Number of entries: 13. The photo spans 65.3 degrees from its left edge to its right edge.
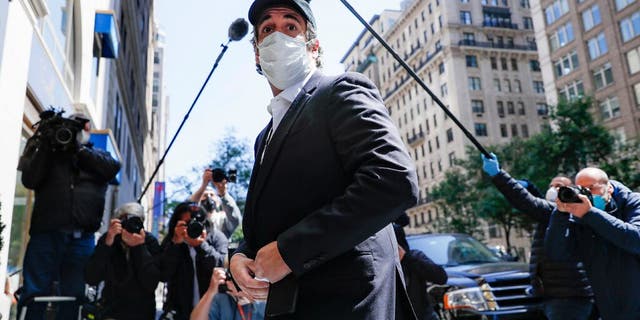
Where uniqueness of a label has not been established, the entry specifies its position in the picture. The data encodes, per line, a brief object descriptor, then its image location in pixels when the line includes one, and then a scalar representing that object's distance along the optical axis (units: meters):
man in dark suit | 1.47
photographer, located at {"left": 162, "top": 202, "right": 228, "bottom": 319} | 4.97
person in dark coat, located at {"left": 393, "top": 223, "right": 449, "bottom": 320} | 5.40
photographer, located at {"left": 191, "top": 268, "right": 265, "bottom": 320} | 4.37
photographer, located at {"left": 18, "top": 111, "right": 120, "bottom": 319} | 4.39
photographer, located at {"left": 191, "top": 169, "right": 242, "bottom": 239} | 6.15
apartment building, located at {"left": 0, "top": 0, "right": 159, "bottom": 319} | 6.25
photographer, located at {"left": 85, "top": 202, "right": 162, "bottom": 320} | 4.79
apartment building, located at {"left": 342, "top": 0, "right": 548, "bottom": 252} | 65.62
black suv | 5.98
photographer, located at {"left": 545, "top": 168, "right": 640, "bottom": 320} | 3.94
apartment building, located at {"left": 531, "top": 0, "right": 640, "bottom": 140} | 40.22
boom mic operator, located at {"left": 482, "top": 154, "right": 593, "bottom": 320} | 5.28
